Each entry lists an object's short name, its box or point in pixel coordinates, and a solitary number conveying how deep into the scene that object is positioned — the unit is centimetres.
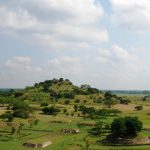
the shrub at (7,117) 11372
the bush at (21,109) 12700
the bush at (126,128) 8194
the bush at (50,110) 14312
